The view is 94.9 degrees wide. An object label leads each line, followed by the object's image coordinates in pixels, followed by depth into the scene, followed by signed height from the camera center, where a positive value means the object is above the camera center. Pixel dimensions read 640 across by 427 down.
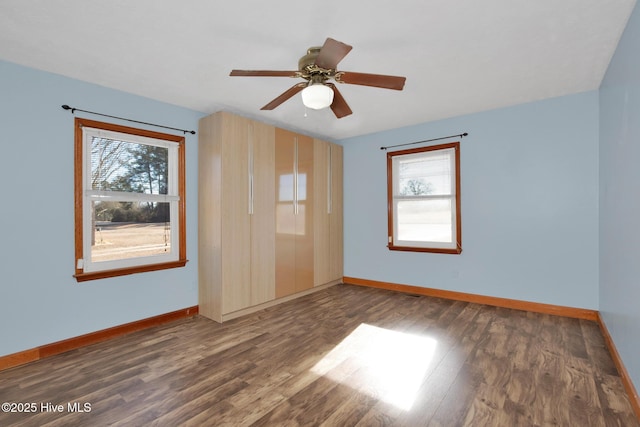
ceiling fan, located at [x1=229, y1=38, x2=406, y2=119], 2.08 +1.02
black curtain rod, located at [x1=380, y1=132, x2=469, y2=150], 4.21 +1.13
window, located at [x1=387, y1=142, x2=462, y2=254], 4.36 +0.22
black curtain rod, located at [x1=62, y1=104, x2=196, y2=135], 2.84 +1.06
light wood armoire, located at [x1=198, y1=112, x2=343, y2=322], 3.57 -0.02
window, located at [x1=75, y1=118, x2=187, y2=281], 2.98 +0.17
